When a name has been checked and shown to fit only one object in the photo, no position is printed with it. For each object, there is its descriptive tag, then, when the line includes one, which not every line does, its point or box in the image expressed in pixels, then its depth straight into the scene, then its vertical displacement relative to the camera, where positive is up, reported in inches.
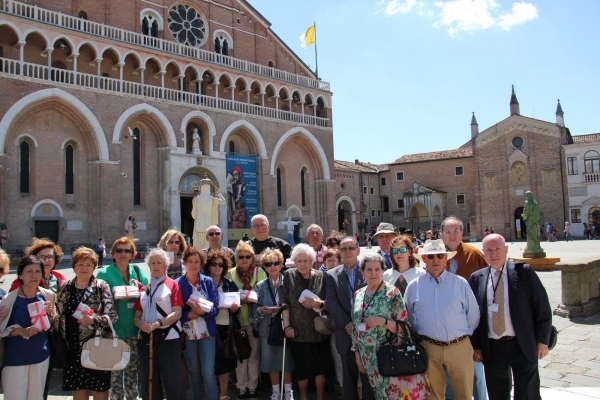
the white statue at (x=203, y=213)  458.3 +9.4
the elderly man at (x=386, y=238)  236.5 -10.0
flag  1293.1 +478.4
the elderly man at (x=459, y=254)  201.6 -16.2
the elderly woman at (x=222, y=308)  207.9 -36.5
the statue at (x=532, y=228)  578.2 -17.9
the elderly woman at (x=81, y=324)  179.5 -35.5
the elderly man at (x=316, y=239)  266.6 -10.7
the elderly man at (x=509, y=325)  159.6 -36.3
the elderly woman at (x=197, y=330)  197.5 -43.0
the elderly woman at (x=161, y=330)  189.8 -40.7
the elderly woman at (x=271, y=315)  210.1 -40.3
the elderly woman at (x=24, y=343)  166.2 -39.3
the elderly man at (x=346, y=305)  185.0 -32.9
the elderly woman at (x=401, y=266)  194.9 -19.7
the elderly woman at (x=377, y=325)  159.2 -35.3
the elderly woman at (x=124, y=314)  193.3 -34.8
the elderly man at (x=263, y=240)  264.1 -10.9
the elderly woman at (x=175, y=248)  243.1 -12.1
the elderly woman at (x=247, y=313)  217.0 -40.8
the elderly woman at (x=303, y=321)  202.5 -41.9
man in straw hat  159.5 -34.5
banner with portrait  1069.8 +60.2
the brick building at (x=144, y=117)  837.8 +211.5
